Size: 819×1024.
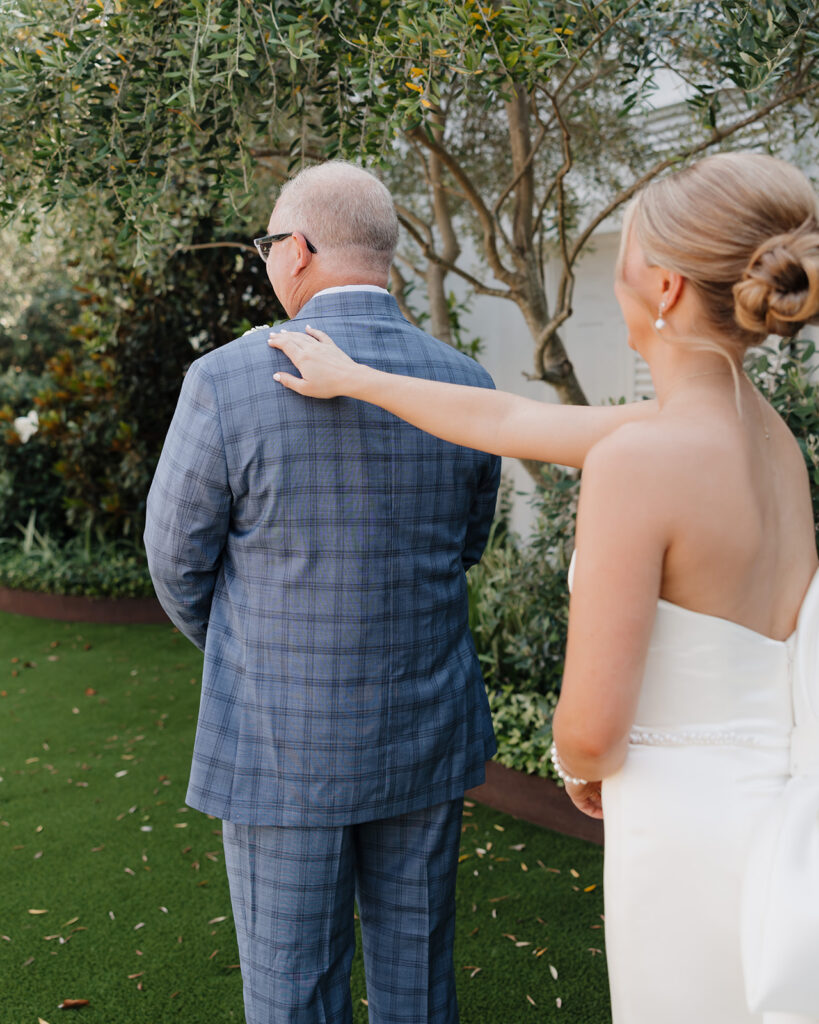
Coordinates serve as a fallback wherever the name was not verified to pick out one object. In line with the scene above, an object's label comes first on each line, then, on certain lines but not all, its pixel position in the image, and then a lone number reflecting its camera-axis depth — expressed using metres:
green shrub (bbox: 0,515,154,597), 7.64
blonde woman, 1.25
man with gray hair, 1.77
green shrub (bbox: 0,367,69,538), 8.44
